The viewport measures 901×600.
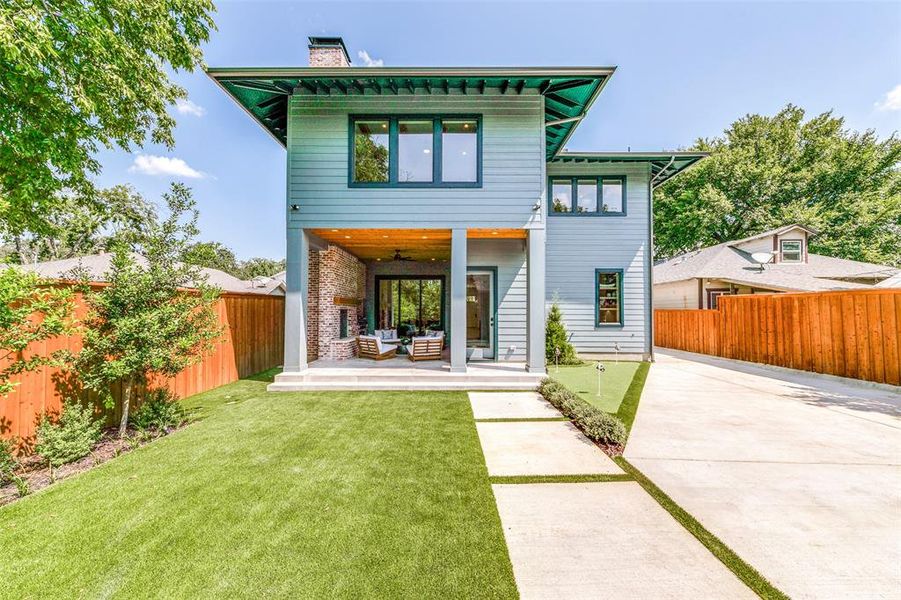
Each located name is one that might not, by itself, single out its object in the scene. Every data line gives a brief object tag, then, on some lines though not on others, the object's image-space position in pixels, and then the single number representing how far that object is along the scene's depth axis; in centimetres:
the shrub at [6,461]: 337
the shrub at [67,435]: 365
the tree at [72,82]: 433
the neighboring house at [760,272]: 1277
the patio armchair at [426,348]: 827
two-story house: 671
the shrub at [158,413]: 470
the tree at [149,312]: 411
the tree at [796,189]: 2011
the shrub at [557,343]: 950
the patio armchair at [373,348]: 871
